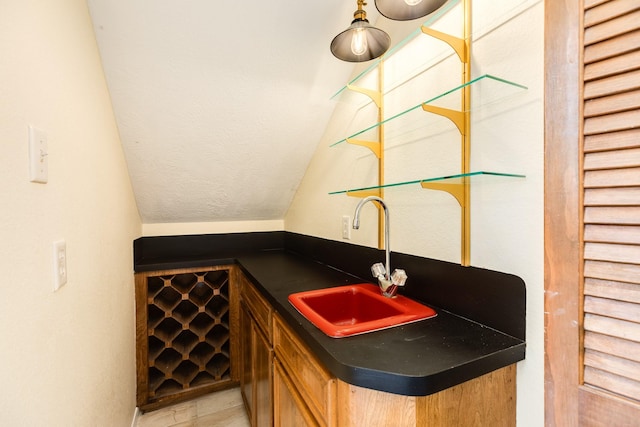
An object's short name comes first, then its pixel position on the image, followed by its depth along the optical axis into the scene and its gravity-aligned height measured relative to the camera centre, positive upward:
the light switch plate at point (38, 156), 0.67 +0.13
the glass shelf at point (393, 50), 1.04 +0.66
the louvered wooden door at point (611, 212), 0.58 -0.02
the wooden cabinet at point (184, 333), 1.91 -0.87
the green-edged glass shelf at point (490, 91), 0.85 +0.35
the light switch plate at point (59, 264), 0.76 -0.15
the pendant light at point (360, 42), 1.10 +0.65
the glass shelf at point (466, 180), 0.88 +0.08
